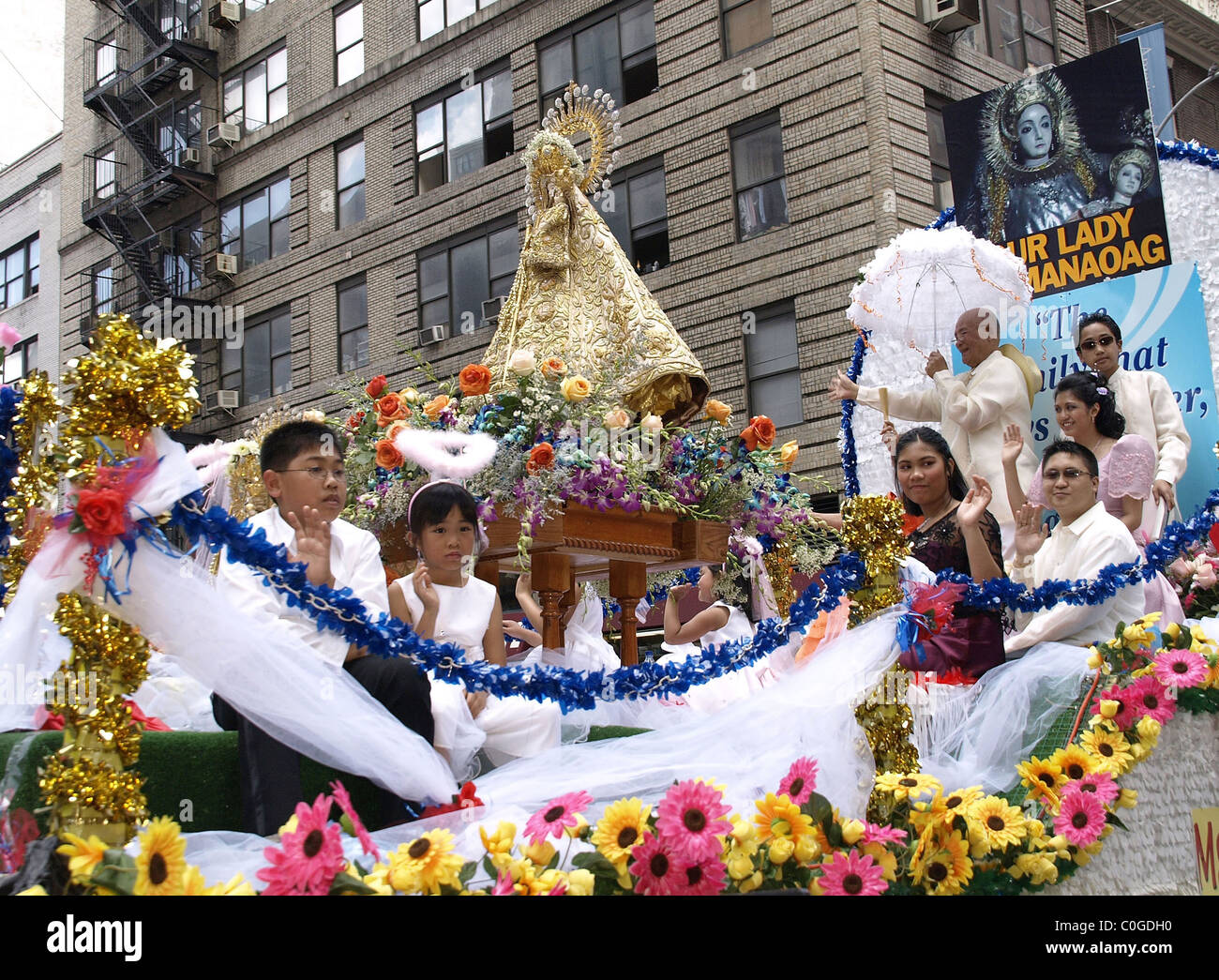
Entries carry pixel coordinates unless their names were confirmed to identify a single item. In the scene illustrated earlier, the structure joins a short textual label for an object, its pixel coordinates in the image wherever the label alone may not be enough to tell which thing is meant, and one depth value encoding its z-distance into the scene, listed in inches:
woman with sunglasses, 240.5
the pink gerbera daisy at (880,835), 132.3
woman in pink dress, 237.1
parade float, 109.3
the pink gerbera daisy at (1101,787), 152.5
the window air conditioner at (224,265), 831.1
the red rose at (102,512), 108.9
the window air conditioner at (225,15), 856.9
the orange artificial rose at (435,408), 223.9
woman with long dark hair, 180.5
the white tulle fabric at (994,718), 164.7
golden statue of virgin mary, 256.1
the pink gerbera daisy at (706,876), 117.6
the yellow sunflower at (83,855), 97.3
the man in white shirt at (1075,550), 192.1
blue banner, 253.9
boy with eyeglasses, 134.0
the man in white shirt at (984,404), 247.3
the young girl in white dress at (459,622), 159.0
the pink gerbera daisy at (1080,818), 147.6
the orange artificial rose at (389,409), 224.5
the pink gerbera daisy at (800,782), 131.3
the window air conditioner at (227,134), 849.5
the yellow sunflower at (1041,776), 155.4
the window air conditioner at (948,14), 554.9
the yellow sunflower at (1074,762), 156.8
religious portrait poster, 264.1
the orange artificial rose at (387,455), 214.4
